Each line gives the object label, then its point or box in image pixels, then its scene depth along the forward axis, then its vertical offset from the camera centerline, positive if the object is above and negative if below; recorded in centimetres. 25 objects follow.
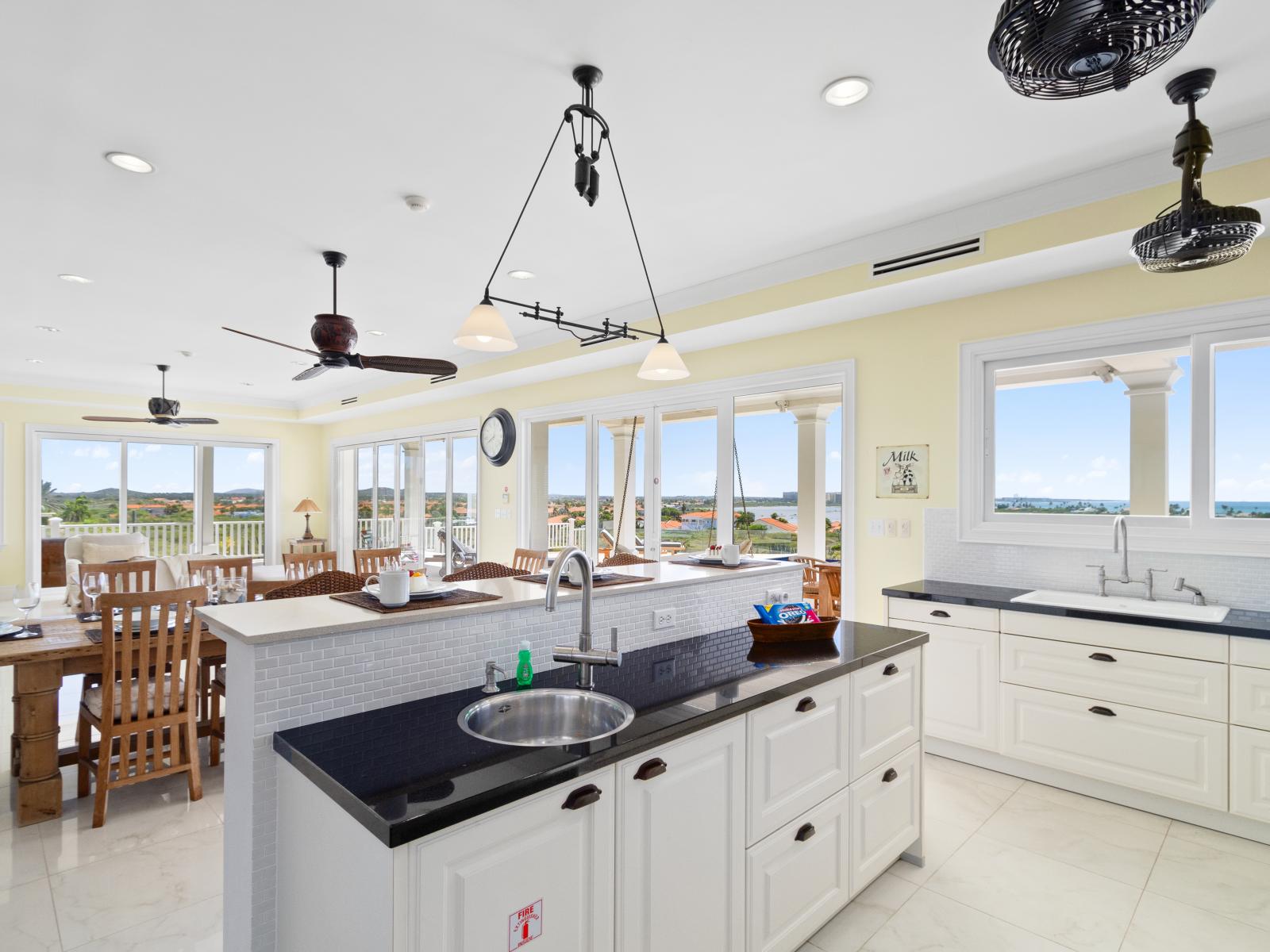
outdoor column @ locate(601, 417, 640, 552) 568 -10
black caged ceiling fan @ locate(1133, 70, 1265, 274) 197 +78
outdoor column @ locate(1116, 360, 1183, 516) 319 +20
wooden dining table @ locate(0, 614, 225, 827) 279 -106
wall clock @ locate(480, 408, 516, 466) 673 +42
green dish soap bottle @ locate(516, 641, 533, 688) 181 -54
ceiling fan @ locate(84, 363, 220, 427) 620 +62
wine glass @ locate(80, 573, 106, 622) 350 -66
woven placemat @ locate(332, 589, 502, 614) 180 -37
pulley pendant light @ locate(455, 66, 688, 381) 205 +88
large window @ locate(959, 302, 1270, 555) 296 +22
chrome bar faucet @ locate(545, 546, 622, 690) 175 -48
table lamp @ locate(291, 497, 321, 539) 934 -44
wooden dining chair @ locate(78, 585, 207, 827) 277 -101
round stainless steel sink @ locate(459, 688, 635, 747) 172 -64
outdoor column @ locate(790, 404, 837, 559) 446 +0
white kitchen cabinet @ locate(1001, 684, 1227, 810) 263 -116
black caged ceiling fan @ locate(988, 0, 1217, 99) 125 +88
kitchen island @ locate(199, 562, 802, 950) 150 -49
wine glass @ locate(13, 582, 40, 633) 331 -64
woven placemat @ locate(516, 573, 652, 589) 234 -39
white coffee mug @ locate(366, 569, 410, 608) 181 -31
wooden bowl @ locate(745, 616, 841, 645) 236 -56
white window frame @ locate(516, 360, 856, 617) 412 +49
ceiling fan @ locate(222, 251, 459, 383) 374 +74
